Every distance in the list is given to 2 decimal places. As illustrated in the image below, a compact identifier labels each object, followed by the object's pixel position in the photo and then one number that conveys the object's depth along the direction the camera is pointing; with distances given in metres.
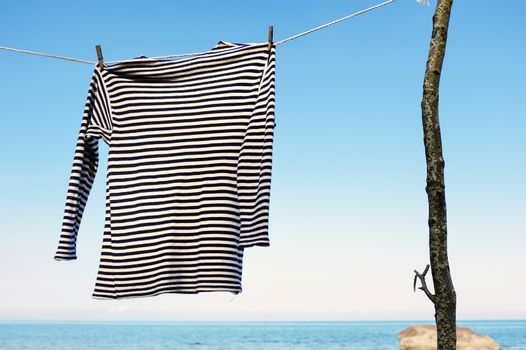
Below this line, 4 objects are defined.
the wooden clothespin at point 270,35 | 3.85
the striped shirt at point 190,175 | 3.70
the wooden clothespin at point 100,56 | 4.05
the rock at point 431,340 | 13.20
